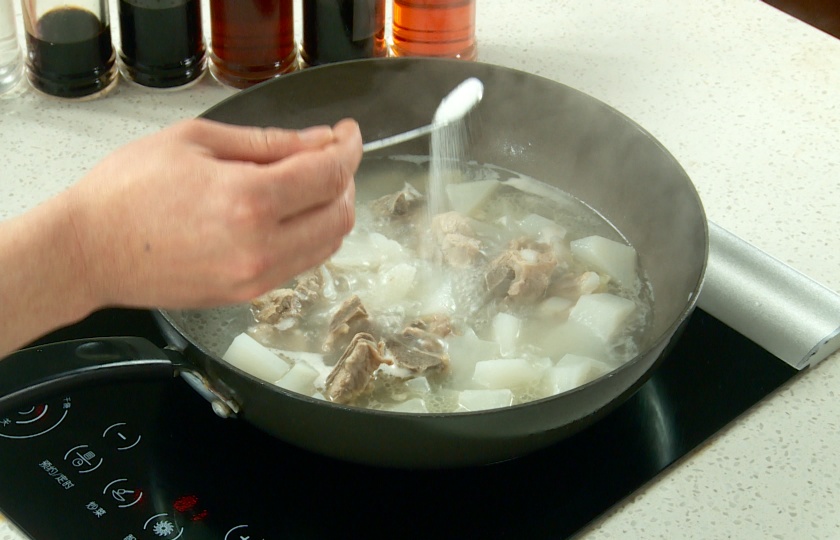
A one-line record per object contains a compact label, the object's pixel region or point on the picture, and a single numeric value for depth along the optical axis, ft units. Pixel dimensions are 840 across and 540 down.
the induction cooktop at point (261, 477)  2.79
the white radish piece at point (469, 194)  4.24
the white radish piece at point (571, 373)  3.31
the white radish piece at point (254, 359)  3.30
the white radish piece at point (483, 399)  3.19
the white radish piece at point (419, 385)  3.28
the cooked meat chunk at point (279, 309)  3.59
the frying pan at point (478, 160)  2.59
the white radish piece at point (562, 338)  3.57
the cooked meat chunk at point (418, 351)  3.28
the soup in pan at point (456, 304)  3.29
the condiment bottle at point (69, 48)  4.30
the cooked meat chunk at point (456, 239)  3.90
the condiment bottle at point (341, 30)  4.46
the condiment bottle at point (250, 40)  4.38
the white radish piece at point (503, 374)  3.34
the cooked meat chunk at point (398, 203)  4.14
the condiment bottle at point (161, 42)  4.31
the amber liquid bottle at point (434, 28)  4.57
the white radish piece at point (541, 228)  4.11
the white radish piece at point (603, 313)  3.62
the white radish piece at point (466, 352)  3.39
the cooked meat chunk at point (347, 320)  3.43
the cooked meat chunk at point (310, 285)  3.70
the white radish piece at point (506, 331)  3.54
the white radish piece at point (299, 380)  3.23
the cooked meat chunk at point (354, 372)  3.11
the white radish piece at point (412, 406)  3.16
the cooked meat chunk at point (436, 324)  3.53
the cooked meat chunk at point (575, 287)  3.79
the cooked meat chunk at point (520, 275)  3.70
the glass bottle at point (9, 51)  4.33
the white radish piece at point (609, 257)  3.95
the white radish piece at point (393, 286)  3.76
